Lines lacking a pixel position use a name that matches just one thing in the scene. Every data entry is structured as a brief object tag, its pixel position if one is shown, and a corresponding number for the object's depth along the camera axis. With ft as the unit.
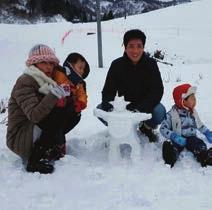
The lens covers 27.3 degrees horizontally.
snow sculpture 12.79
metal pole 34.66
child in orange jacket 13.41
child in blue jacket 13.20
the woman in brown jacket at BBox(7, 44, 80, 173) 12.42
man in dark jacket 14.01
